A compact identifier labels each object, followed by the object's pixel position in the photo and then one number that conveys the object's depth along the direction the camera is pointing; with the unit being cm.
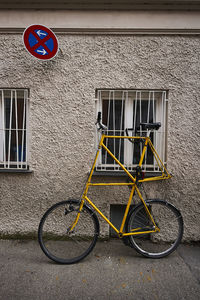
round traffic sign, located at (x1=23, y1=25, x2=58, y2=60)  259
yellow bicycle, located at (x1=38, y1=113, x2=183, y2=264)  236
